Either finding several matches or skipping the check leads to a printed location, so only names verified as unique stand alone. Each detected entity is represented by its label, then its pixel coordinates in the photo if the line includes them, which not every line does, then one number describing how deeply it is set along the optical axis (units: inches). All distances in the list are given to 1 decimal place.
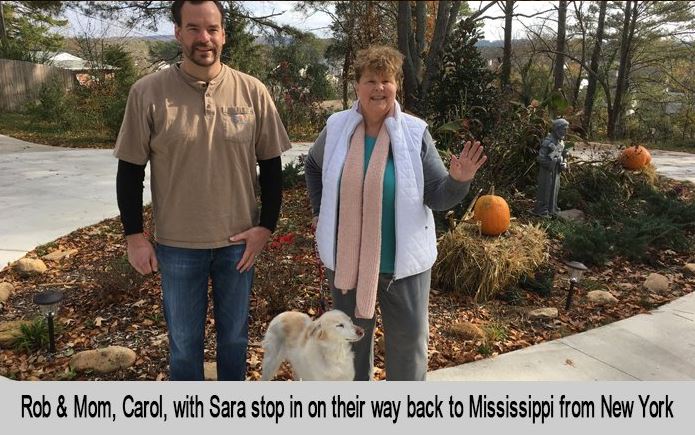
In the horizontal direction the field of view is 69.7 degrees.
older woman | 73.0
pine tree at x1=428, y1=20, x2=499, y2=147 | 233.9
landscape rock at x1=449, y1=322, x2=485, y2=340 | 121.3
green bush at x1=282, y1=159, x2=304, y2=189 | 257.6
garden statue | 201.5
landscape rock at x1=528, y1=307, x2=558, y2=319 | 136.0
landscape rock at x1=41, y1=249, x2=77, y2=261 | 171.3
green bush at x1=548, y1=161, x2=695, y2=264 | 179.2
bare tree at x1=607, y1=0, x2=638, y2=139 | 657.0
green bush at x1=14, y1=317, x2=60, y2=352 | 112.7
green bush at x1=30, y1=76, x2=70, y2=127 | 559.3
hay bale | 144.5
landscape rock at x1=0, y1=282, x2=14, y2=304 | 138.0
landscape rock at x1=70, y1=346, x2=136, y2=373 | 105.0
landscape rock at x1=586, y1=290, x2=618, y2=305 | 147.2
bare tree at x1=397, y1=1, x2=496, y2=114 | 241.3
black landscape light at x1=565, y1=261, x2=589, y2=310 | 135.2
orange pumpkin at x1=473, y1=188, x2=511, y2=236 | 158.4
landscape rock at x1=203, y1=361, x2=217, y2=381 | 101.8
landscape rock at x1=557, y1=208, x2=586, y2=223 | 215.2
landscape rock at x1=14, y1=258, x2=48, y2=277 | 156.7
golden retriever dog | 73.0
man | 69.1
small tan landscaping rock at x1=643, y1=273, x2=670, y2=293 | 157.6
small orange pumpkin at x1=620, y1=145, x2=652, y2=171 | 257.4
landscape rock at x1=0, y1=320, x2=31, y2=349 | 113.9
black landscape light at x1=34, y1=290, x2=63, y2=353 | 103.0
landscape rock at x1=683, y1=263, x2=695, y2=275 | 172.4
